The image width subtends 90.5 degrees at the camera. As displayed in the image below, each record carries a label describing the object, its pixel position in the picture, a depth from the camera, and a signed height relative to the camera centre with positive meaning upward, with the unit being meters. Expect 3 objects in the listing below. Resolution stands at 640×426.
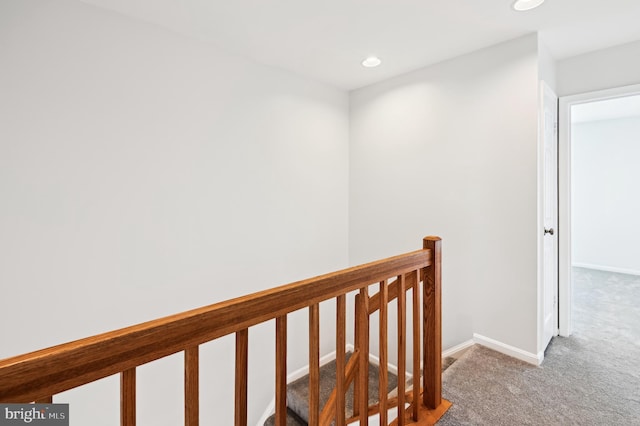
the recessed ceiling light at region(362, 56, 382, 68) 2.54 +1.22
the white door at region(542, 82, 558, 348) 2.28 -0.05
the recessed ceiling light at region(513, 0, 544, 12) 1.77 +1.16
